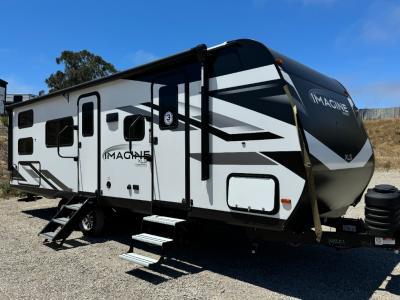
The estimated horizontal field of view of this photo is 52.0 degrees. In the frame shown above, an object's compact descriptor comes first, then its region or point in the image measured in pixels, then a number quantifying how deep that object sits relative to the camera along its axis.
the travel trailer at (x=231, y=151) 4.62
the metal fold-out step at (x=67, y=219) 7.28
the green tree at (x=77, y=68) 41.75
